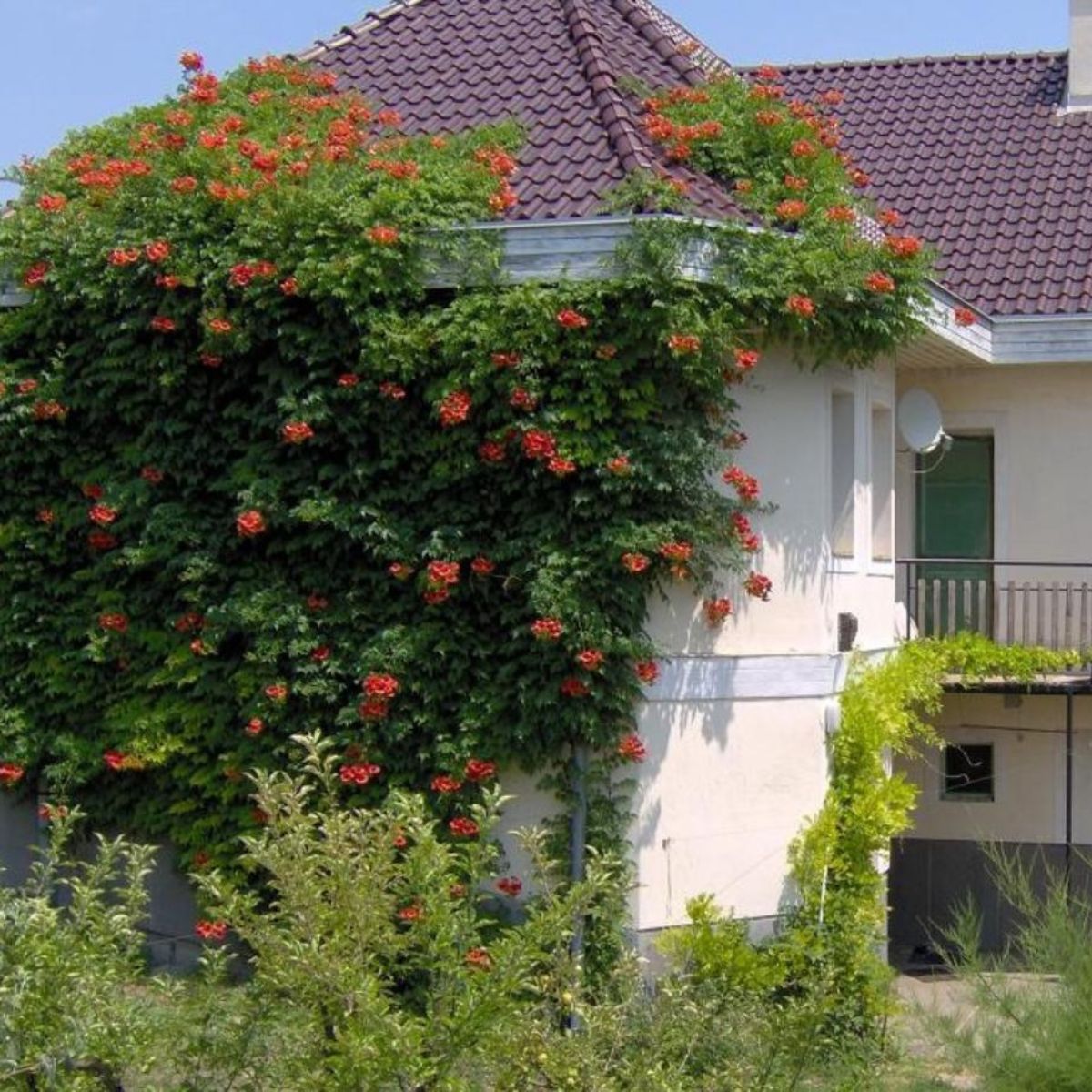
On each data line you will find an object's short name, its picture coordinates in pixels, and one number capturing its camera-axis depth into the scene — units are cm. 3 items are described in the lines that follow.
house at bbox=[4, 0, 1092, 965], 1413
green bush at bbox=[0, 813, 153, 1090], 697
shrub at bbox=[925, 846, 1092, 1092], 786
